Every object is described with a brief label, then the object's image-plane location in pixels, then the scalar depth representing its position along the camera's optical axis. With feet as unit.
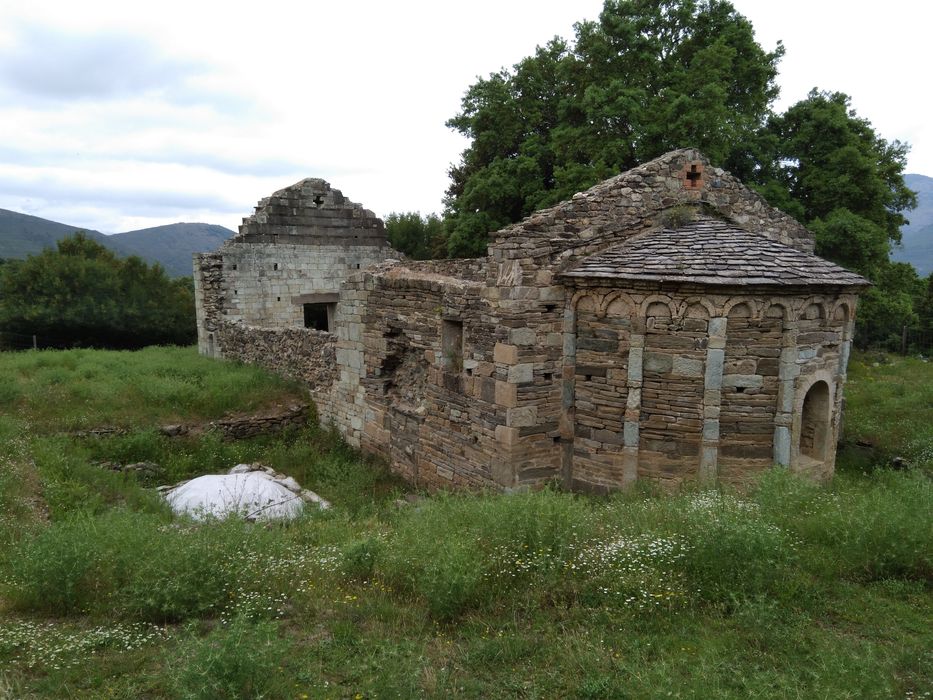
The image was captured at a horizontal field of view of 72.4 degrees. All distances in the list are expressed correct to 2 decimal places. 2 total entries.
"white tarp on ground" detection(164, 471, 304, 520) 26.89
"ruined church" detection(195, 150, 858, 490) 24.97
